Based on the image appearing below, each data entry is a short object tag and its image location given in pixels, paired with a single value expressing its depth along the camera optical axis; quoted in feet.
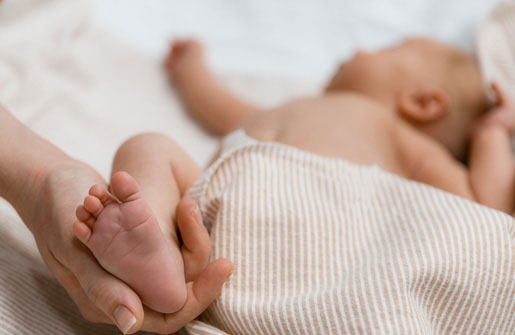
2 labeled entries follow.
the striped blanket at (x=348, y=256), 2.45
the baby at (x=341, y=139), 2.24
